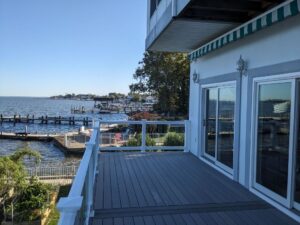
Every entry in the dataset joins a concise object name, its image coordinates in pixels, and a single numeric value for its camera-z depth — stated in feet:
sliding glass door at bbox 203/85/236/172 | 15.96
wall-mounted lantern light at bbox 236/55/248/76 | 13.92
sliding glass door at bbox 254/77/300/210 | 10.45
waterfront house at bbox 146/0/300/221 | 10.66
